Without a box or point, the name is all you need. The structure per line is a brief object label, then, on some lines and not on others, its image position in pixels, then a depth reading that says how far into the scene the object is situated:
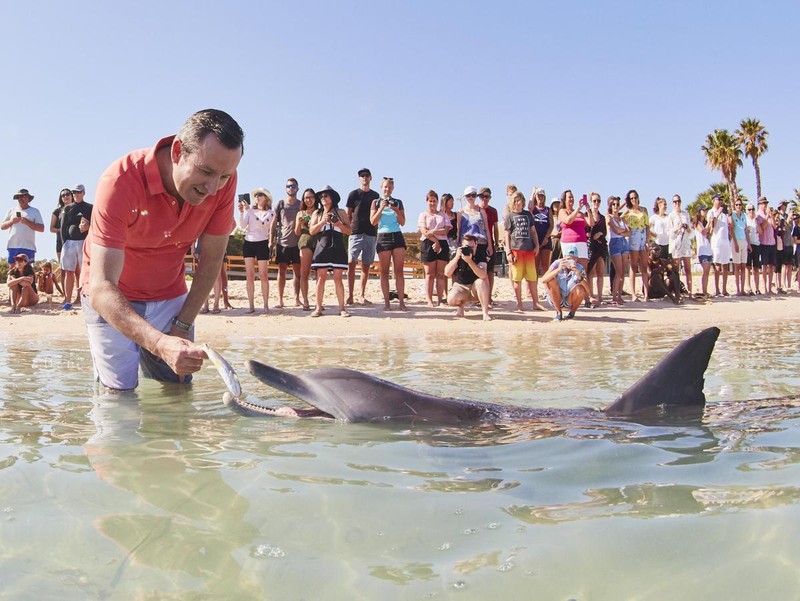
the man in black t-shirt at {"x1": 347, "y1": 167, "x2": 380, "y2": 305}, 11.84
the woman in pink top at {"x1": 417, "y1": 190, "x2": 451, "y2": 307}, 12.20
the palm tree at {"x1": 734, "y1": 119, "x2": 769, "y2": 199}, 43.75
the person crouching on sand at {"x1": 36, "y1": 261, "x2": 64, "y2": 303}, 14.23
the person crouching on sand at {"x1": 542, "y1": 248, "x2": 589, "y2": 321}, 11.41
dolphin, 3.79
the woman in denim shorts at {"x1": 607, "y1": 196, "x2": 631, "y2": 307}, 13.57
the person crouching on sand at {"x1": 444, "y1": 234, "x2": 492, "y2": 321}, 11.24
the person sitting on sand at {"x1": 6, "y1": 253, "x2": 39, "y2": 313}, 12.15
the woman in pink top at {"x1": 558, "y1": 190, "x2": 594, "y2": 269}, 12.41
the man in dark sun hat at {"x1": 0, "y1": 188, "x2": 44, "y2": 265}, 12.44
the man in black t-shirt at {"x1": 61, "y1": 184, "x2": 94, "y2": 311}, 11.93
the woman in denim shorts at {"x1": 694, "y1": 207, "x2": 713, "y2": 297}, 15.75
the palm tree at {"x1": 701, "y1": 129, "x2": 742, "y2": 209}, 43.16
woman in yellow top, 13.76
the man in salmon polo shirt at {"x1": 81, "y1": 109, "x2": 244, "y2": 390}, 3.72
